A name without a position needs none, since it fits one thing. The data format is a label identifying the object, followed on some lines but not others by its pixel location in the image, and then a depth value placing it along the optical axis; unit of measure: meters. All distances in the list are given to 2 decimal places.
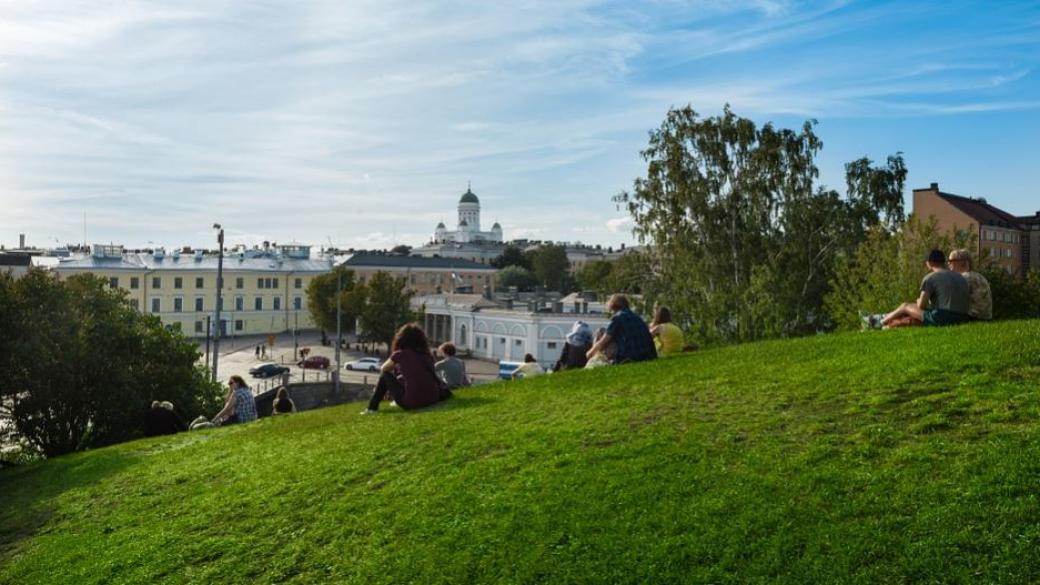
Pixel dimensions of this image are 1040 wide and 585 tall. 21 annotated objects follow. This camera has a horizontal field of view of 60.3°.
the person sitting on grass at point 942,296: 14.88
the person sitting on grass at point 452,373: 18.22
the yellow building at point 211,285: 90.94
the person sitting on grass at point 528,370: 19.47
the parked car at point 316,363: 69.23
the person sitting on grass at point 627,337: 16.45
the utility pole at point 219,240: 41.02
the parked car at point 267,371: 64.29
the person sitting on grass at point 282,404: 19.27
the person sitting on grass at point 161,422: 18.69
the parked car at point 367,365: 69.12
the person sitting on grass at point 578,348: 18.81
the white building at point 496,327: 74.88
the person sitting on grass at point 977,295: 15.06
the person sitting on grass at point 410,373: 14.88
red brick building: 76.12
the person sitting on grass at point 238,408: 18.83
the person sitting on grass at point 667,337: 18.11
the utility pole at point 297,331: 76.58
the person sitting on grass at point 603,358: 16.72
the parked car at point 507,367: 62.81
